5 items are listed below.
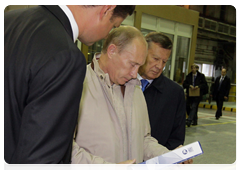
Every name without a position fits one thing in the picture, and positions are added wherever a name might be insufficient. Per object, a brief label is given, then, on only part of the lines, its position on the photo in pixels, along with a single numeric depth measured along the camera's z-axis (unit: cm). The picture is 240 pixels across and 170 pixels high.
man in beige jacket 156
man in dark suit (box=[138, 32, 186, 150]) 229
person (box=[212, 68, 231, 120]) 999
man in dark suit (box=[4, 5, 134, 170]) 82
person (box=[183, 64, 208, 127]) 792
